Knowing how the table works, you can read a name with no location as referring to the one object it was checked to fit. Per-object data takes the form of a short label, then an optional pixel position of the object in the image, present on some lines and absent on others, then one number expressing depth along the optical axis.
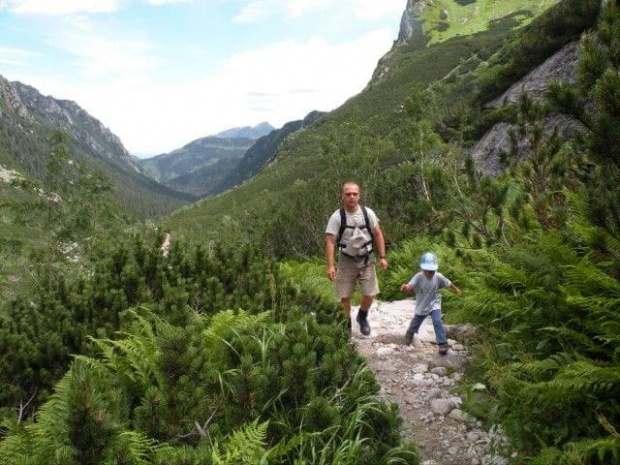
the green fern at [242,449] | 2.54
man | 6.09
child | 5.83
